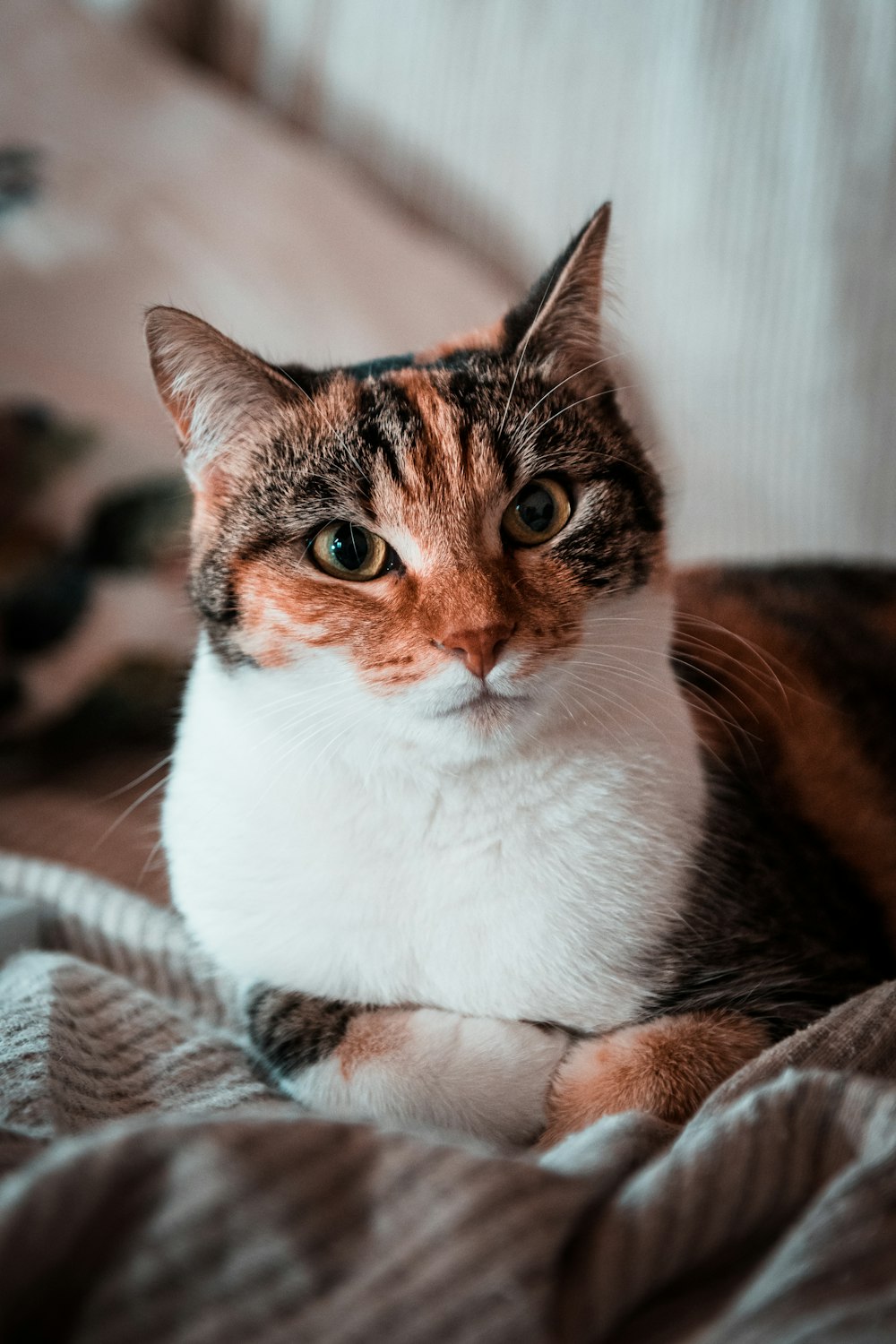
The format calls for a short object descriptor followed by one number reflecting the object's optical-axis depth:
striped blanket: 0.33
